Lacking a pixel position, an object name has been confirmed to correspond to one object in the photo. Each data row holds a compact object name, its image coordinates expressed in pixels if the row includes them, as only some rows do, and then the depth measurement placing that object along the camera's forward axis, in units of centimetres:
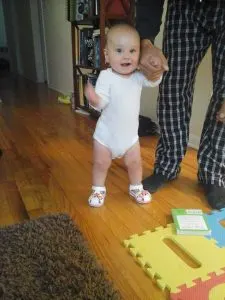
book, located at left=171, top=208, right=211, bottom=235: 92
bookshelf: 196
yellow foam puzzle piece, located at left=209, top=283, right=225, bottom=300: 70
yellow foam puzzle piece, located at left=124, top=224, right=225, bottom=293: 76
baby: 92
